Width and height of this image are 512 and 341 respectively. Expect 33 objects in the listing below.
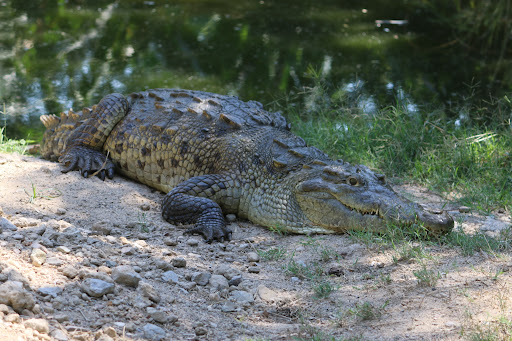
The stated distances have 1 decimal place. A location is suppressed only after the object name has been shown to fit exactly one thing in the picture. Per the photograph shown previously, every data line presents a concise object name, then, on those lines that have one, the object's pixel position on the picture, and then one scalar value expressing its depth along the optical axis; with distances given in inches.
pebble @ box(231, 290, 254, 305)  264.6
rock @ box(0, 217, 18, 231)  273.3
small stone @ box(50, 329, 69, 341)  196.4
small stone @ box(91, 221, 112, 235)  316.8
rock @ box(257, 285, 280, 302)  269.4
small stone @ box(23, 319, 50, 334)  197.3
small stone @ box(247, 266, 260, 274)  303.3
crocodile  347.6
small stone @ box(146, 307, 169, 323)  224.7
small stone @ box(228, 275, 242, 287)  281.3
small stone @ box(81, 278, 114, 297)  230.4
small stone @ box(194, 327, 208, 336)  224.5
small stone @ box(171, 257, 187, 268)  289.1
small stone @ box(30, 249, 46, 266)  242.2
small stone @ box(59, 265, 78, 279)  239.8
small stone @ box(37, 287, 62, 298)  221.8
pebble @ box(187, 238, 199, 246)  332.5
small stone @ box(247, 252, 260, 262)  319.6
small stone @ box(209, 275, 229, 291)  274.8
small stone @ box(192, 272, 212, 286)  276.4
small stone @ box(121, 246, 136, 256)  286.7
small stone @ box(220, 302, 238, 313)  251.8
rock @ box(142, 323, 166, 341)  212.4
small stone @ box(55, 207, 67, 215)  334.6
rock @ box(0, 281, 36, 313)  204.8
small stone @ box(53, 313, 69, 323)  208.2
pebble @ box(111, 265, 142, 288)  245.4
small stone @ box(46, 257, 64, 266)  247.6
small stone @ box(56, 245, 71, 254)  263.0
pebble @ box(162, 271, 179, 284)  270.2
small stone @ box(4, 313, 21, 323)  197.3
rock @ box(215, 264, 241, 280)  289.1
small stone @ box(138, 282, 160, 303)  240.8
